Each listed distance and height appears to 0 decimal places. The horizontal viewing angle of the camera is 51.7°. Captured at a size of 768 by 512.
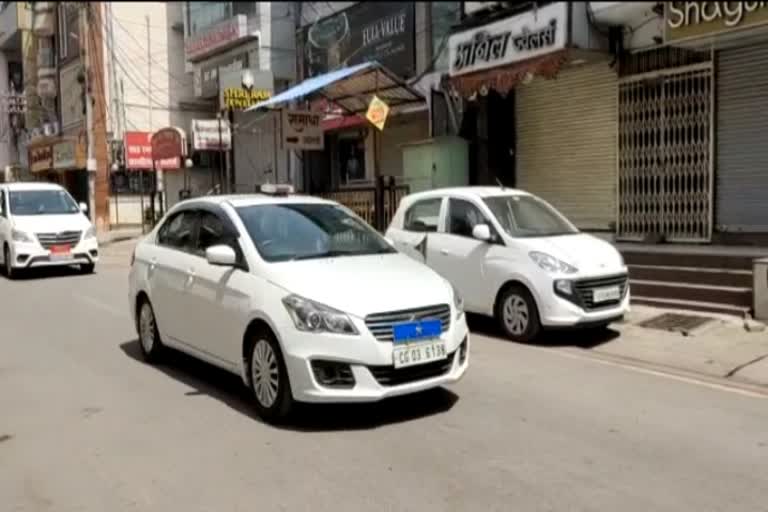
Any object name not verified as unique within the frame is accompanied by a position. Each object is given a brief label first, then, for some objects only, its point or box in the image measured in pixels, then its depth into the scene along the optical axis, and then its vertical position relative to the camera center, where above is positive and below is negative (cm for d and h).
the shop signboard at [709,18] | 955 +212
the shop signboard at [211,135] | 2055 +170
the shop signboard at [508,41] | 1136 +239
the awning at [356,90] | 1525 +221
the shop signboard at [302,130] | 1759 +151
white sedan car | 527 -77
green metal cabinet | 1509 +60
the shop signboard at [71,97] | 3191 +444
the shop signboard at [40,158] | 3659 +217
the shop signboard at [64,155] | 3303 +203
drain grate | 902 -155
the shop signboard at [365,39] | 1706 +364
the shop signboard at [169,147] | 2486 +169
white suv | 1485 -51
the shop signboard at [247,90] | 1875 +266
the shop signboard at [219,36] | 1984 +432
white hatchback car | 829 -73
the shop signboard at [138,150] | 2752 +179
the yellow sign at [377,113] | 1391 +145
